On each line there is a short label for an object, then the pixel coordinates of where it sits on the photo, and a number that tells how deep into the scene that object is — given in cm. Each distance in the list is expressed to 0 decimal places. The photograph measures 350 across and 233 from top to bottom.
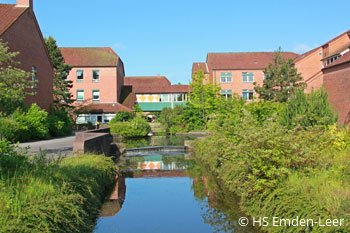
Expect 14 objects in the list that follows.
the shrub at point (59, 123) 3497
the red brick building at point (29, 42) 3234
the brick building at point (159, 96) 6600
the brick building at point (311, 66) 5662
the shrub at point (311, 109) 1916
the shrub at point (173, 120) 5194
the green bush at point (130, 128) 4391
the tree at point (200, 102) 4975
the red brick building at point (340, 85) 2801
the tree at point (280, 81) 4488
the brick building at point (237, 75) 6297
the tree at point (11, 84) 1503
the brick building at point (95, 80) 6131
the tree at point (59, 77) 4859
